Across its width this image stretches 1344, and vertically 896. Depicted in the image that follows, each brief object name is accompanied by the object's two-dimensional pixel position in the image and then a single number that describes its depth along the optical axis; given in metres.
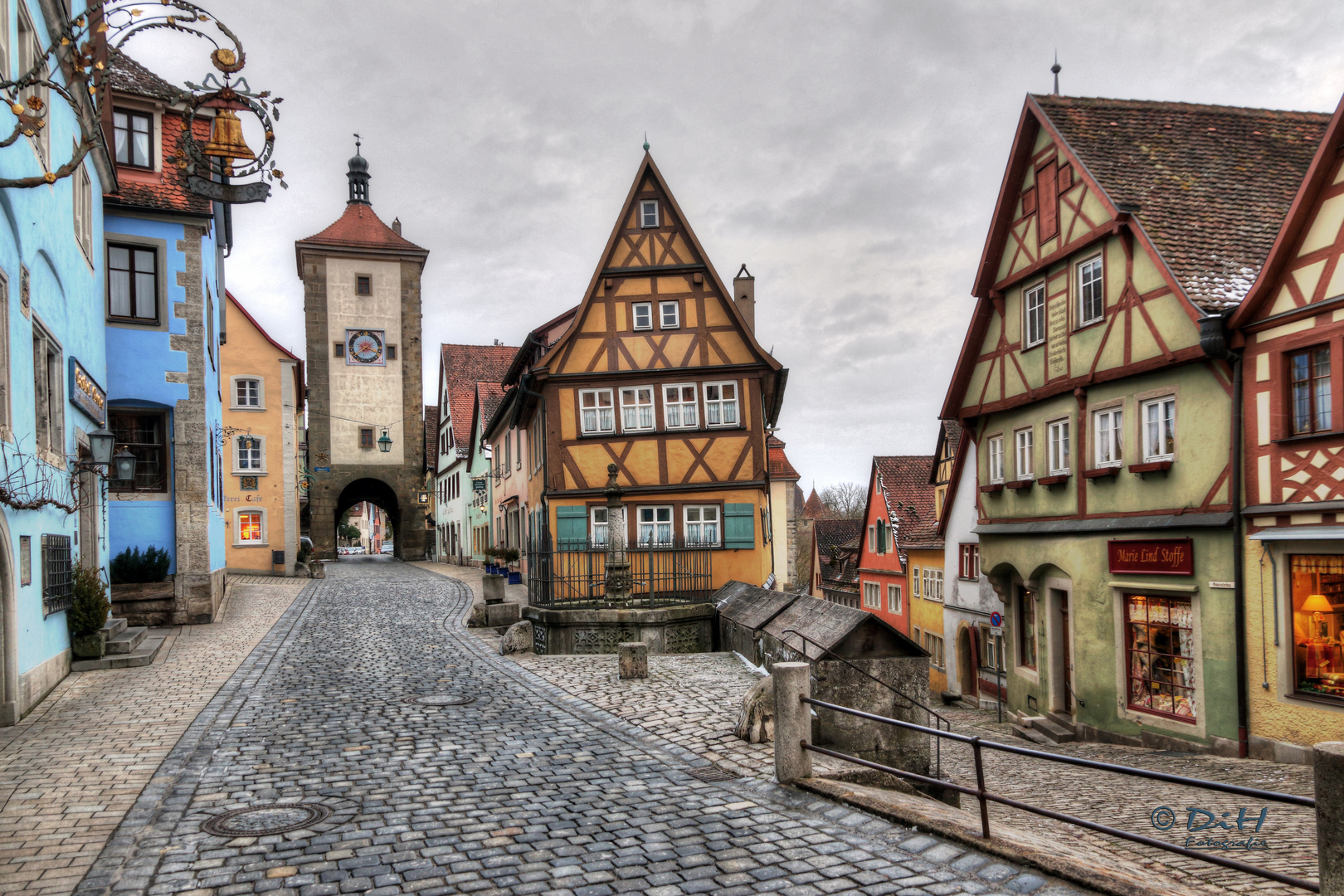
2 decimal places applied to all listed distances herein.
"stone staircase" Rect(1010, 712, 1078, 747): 17.16
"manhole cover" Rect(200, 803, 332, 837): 6.48
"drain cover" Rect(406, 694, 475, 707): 11.32
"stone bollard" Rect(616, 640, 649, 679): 13.25
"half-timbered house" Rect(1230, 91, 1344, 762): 11.92
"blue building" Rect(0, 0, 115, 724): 10.33
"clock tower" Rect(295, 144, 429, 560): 47.53
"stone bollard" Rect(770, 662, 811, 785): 7.31
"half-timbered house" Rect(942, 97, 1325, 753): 14.09
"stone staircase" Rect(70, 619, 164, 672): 13.80
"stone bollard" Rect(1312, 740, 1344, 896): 4.25
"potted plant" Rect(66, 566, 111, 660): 13.53
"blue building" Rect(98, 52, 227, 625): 19.06
